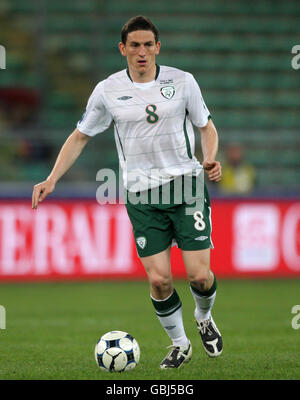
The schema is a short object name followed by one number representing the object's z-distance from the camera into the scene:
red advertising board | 25.19
